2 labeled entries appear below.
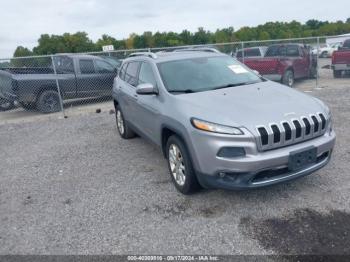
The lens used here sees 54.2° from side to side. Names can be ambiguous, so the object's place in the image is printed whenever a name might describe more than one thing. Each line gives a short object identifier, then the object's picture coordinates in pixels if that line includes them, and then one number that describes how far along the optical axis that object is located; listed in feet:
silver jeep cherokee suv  11.25
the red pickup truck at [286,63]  40.83
